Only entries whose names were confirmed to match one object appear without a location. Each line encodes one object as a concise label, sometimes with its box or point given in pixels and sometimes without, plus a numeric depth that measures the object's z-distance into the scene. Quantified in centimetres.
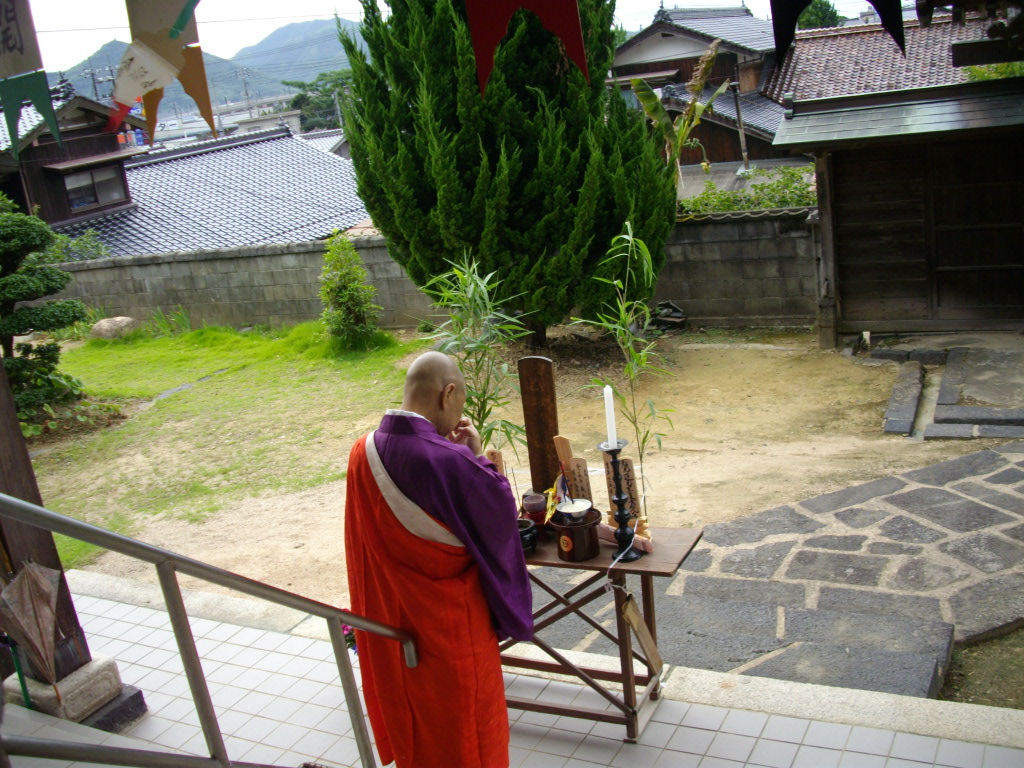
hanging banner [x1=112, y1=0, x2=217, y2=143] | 300
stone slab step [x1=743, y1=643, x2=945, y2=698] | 403
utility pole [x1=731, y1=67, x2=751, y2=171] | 2394
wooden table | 358
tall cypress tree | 992
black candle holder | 359
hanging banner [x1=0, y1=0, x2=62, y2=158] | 312
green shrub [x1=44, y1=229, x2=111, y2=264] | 1108
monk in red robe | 296
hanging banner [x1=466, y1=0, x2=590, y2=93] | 275
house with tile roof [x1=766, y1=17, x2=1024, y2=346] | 993
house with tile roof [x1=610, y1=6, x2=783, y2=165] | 2625
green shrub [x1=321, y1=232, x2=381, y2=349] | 1271
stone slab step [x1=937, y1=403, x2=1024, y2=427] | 778
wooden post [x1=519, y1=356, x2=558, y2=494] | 391
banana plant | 1245
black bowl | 380
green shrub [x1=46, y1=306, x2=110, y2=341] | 1565
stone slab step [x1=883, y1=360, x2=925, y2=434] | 816
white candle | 352
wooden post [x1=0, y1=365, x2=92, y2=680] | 391
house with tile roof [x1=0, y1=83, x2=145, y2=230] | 1725
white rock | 1541
